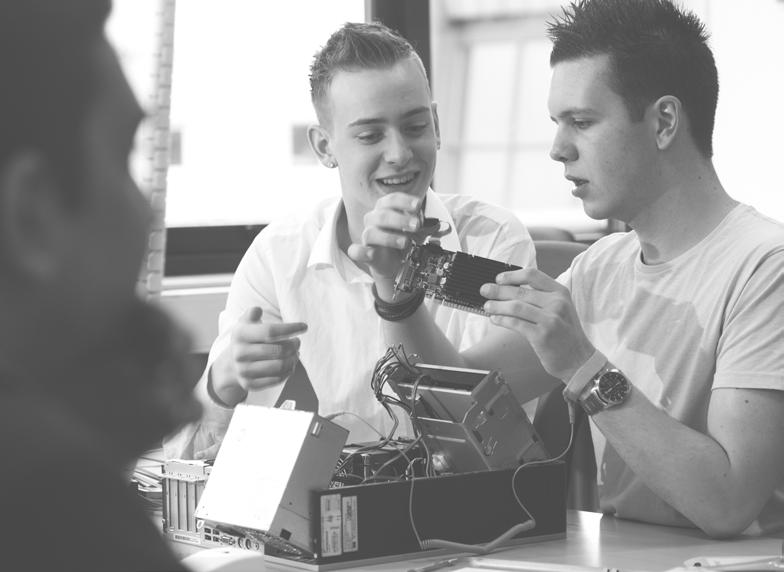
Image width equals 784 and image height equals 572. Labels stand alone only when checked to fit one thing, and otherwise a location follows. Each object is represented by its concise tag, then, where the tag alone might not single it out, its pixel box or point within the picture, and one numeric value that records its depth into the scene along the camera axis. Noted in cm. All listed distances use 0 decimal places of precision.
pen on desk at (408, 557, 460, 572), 194
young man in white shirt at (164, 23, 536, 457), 252
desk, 198
